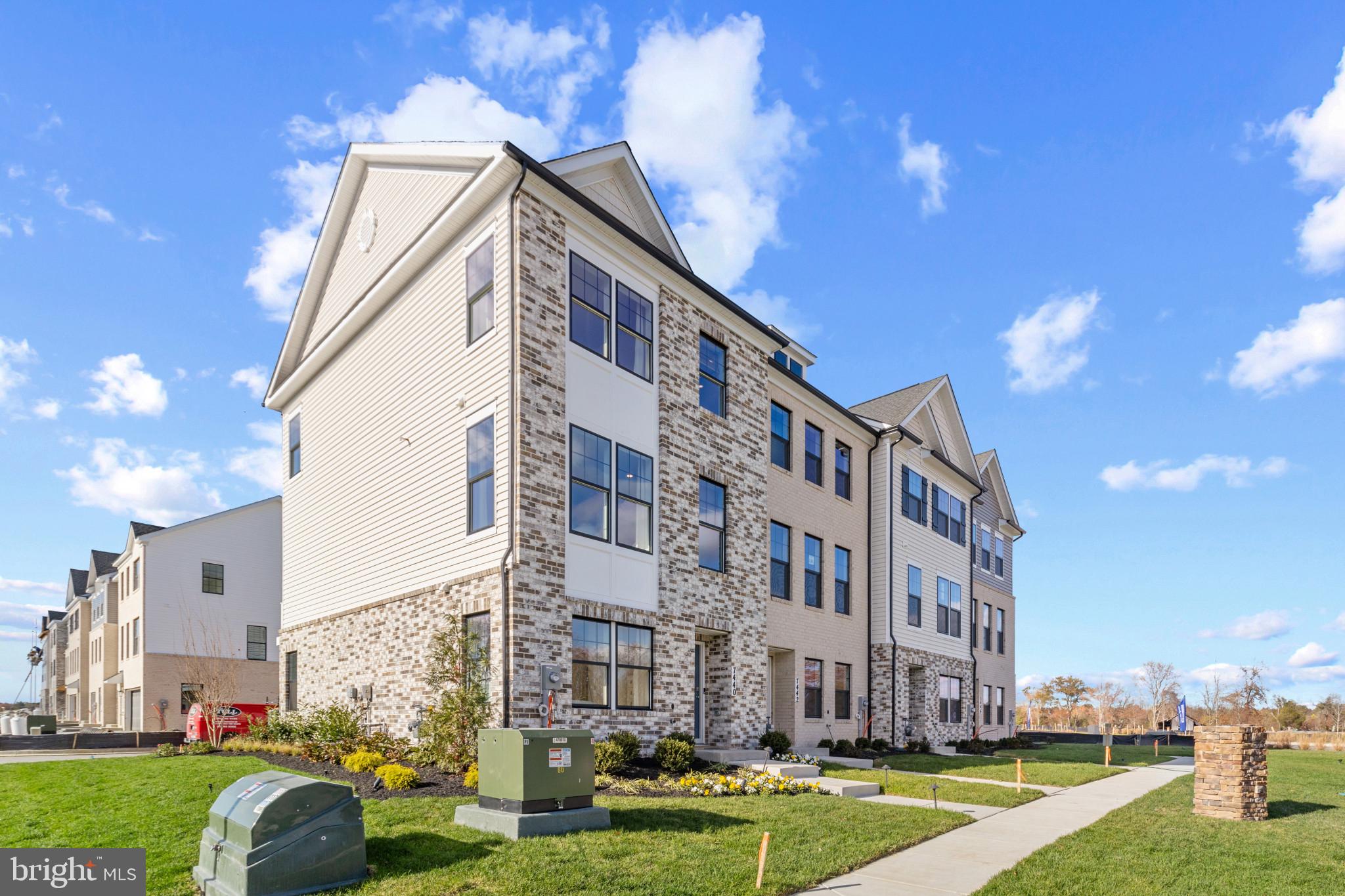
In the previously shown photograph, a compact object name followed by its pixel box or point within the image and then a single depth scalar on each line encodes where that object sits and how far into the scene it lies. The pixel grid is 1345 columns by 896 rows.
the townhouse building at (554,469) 15.02
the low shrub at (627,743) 14.73
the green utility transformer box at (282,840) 7.86
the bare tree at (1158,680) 66.69
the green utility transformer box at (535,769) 9.94
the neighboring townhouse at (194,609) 36.31
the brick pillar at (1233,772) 13.88
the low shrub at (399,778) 12.48
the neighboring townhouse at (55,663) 64.75
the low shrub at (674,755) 15.62
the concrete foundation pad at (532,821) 9.76
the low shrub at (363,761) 14.42
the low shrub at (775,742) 19.50
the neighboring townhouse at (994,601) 35.56
